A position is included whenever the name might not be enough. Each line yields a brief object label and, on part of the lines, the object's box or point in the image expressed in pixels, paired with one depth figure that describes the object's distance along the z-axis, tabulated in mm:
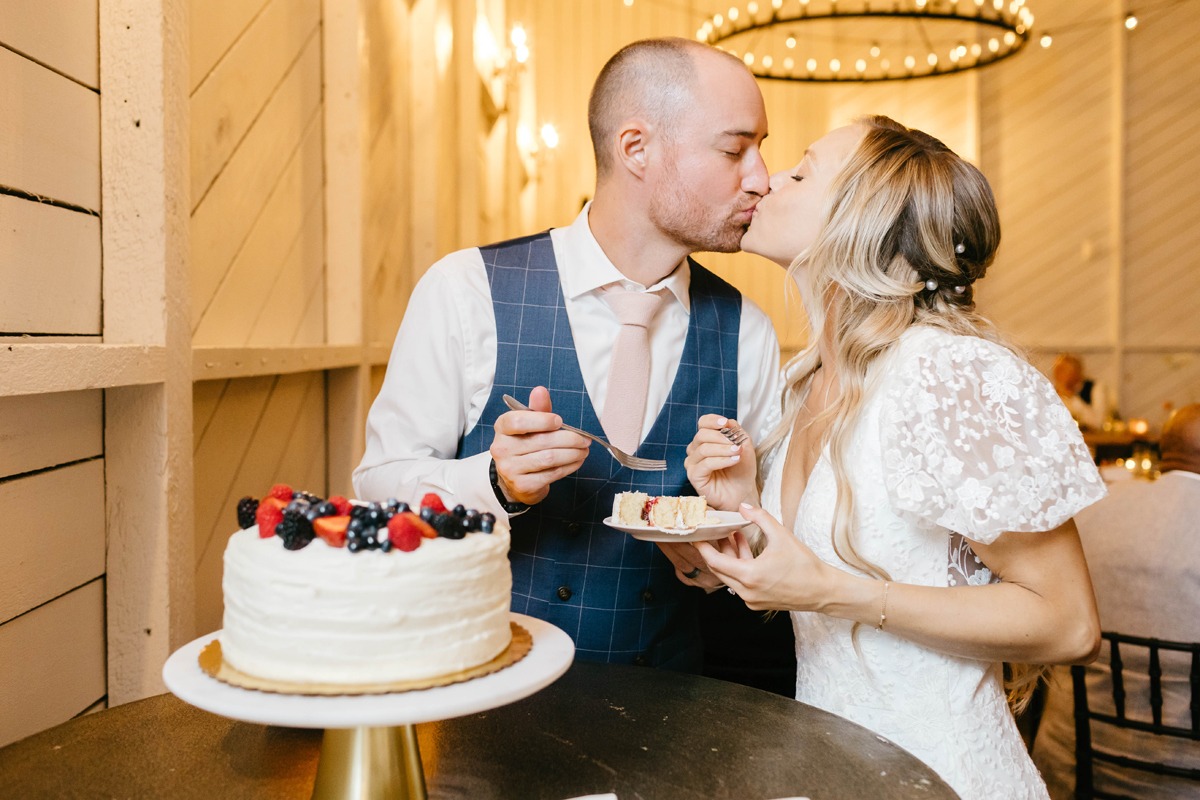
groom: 1916
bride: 1450
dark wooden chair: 2100
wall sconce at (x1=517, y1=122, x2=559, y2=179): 6586
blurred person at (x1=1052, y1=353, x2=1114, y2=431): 6875
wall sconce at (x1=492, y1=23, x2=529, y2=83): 5051
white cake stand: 874
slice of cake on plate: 1542
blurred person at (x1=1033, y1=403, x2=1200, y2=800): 2289
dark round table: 1115
